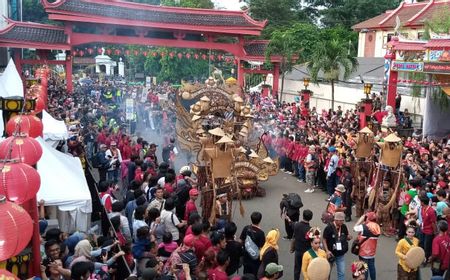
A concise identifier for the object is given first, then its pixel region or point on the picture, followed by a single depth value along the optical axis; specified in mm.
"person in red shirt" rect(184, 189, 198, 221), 8305
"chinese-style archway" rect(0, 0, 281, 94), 24078
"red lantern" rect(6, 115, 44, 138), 6821
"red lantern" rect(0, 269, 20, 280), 3998
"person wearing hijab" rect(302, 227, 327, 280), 6395
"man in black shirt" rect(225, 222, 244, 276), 6754
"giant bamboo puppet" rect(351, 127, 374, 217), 11336
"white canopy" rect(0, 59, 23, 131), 13305
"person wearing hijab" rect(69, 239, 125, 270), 5929
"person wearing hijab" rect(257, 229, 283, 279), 6496
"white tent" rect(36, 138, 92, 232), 8062
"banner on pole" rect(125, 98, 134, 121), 17875
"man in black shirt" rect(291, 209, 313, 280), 7363
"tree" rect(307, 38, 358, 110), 23312
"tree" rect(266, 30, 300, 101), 27625
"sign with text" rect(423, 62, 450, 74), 15047
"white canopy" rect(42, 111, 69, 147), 12039
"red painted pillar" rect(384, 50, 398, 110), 18188
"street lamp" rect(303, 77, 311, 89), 26000
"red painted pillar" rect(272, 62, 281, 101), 28422
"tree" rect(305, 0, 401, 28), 45844
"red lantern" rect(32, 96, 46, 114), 9930
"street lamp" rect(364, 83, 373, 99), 19172
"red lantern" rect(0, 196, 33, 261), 4465
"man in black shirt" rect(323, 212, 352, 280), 7340
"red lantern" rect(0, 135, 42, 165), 6195
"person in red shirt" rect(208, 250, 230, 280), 5734
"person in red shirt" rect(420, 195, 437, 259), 8484
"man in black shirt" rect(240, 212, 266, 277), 7004
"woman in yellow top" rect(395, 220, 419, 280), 6863
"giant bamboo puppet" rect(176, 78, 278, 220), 10039
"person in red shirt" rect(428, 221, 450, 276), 7391
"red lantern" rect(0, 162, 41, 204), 5348
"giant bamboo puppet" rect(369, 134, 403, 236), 10172
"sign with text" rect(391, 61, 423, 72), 16703
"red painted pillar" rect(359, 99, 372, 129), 18828
